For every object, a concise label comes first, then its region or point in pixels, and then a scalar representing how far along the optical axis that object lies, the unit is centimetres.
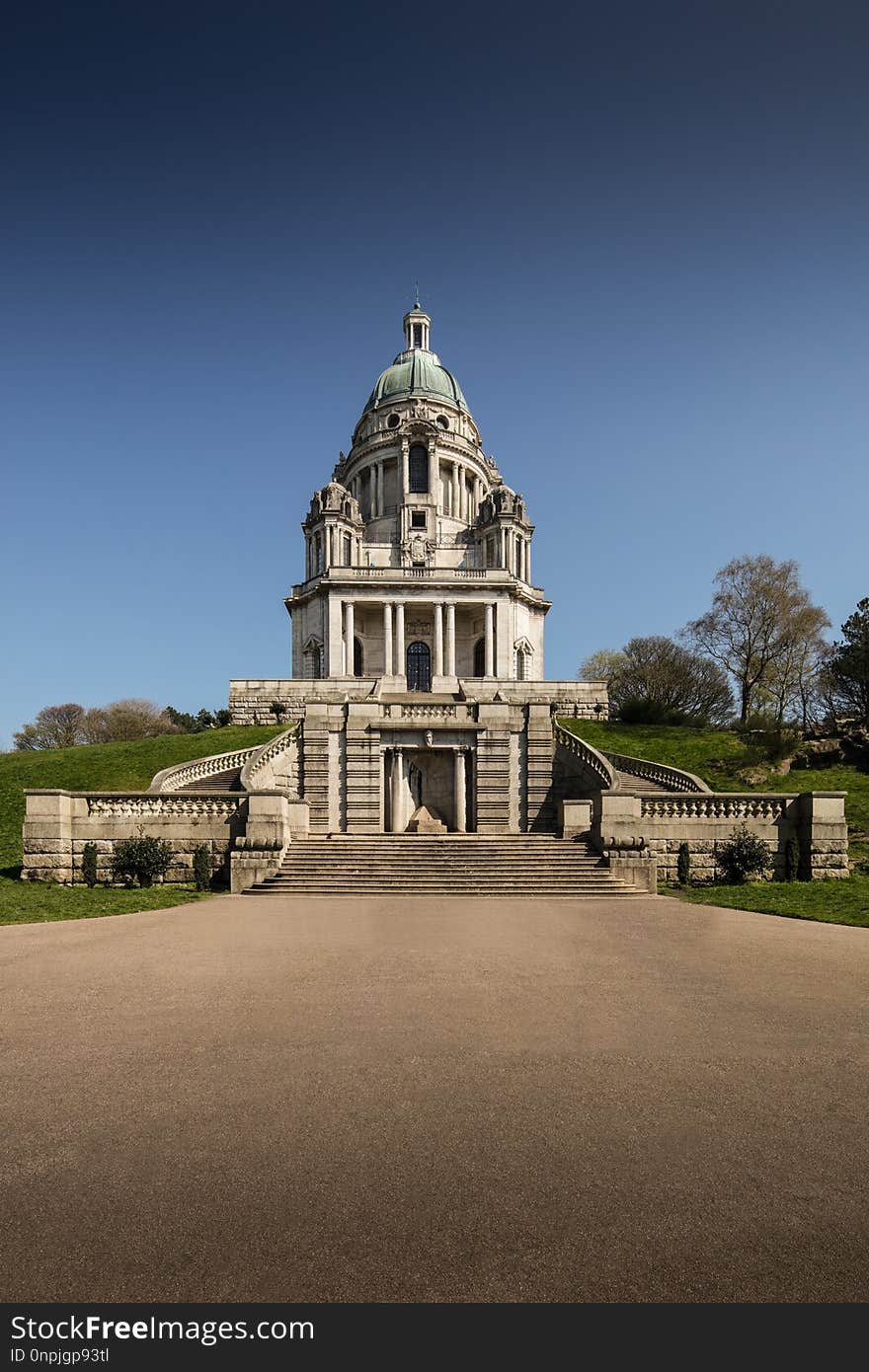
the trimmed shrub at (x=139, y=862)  2008
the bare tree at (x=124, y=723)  6938
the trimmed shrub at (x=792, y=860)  2099
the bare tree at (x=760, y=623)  5138
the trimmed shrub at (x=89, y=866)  2011
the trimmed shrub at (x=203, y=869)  2050
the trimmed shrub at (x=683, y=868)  2092
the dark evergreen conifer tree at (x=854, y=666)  4044
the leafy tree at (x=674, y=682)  5494
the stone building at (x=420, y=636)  3008
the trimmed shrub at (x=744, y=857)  2075
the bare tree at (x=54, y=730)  7638
